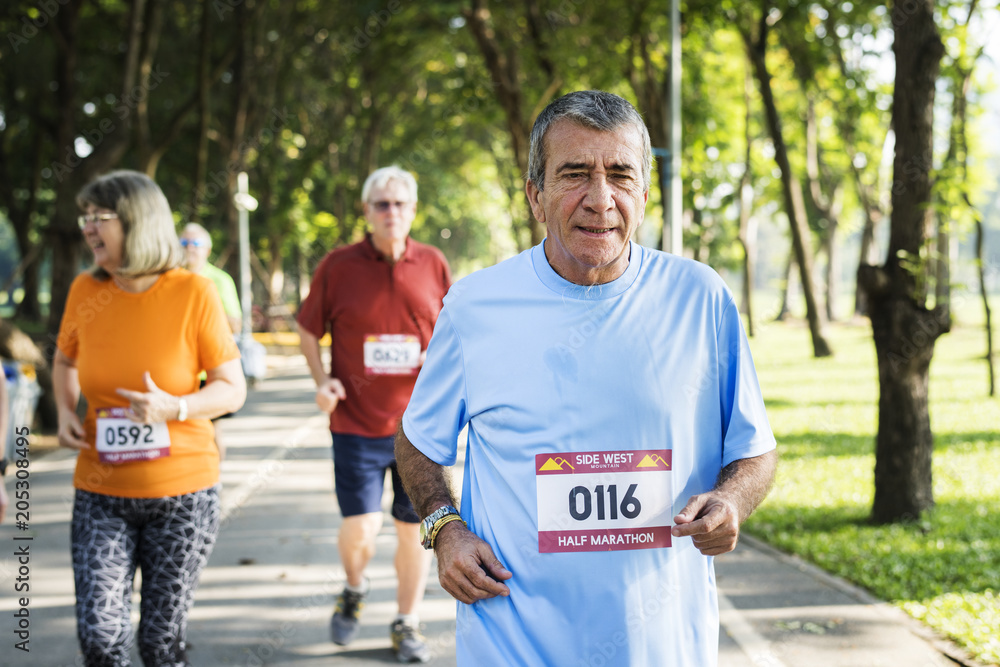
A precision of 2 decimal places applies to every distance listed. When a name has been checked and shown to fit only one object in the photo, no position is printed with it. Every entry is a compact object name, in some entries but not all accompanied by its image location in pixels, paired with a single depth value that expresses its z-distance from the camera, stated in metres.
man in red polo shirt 4.96
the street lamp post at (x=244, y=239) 23.61
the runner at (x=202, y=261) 8.02
